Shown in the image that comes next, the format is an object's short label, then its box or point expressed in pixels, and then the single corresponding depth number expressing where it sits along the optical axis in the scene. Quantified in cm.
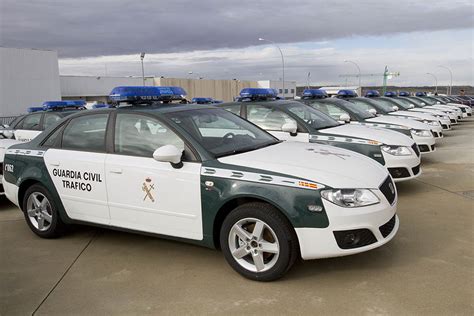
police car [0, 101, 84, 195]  992
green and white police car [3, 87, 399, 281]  357
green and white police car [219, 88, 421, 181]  663
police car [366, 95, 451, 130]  1283
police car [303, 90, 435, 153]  903
